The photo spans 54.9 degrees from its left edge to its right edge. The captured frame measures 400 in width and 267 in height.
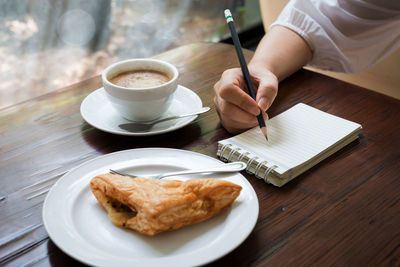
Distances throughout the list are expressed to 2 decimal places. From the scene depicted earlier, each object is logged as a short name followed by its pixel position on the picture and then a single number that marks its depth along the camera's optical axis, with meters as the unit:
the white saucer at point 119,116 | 0.88
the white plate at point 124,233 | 0.52
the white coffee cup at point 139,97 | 0.88
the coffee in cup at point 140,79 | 0.95
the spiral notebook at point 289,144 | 0.75
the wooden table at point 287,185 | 0.59
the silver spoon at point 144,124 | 0.89
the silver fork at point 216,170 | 0.70
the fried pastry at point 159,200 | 0.57
